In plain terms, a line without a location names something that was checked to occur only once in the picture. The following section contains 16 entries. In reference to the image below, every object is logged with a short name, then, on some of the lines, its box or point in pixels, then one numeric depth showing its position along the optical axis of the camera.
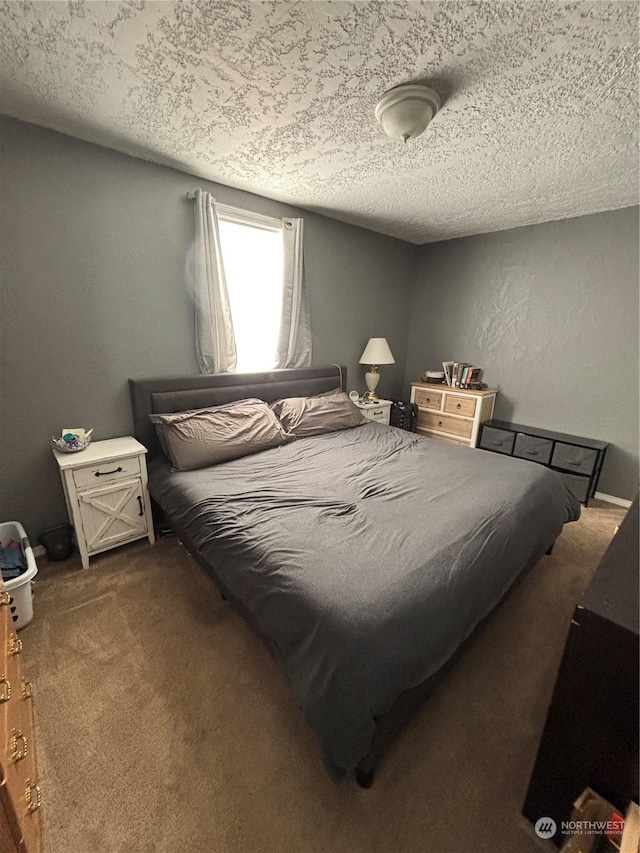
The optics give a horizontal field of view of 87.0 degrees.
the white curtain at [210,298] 2.38
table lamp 3.61
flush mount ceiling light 1.43
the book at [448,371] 3.84
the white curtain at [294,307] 2.91
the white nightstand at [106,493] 1.92
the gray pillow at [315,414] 2.71
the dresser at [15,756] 0.73
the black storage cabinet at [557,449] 2.89
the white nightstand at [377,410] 3.57
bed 0.99
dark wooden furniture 0.74
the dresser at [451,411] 3.51
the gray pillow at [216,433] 2.10
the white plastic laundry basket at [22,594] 1.53
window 2.66
